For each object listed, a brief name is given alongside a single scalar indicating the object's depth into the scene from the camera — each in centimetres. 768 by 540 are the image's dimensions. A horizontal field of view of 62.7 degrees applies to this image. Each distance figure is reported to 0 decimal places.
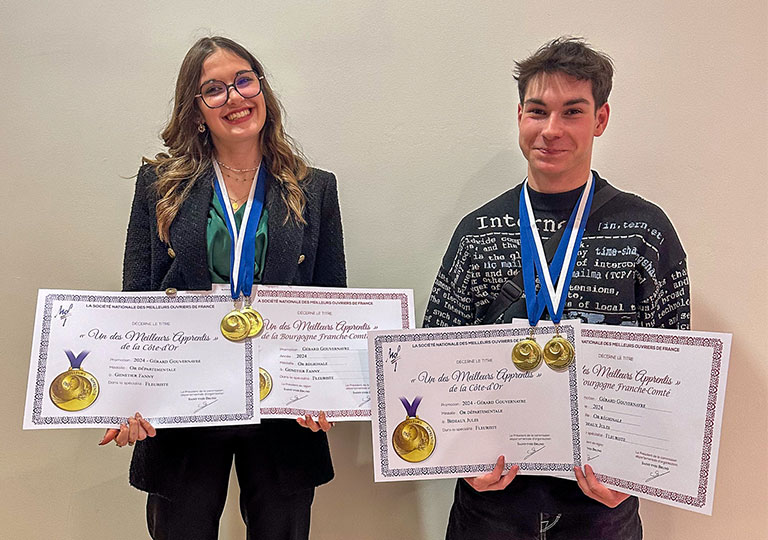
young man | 134
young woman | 145
